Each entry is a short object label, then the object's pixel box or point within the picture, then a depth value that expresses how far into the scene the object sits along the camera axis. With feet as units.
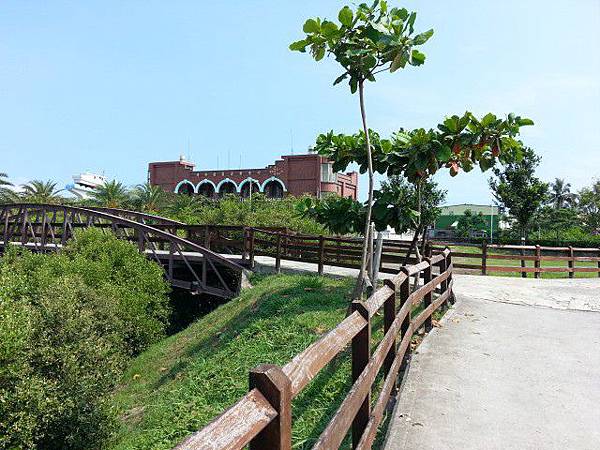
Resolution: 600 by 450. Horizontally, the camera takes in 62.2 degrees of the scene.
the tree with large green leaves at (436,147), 24.91
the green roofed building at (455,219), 194.55
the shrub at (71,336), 27.33
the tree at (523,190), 95.45
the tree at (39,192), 128.48
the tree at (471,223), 194.18
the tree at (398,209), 28.30
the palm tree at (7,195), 119.46
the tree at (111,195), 127.03
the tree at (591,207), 152.05
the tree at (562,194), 258.55
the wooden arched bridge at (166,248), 58.95
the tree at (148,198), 127.95
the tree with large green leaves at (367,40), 21.47
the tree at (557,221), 136.38
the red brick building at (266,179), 149.89
